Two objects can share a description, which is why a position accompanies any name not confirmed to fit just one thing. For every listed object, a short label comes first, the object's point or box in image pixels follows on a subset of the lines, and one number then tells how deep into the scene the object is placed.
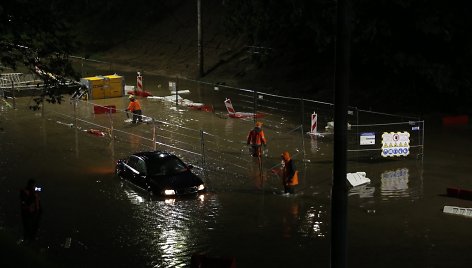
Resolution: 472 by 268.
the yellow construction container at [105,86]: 39.25
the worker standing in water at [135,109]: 32.19
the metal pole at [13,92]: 37.06
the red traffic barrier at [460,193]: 20.94
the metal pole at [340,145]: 9.73
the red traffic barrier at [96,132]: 30.16
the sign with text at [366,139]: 25.08
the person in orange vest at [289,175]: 21.12
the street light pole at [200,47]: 43.93
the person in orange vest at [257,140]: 25.23
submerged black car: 21.47
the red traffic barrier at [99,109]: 34.78
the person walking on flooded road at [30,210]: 17.11
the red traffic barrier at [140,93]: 40.41
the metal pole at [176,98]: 37.39
